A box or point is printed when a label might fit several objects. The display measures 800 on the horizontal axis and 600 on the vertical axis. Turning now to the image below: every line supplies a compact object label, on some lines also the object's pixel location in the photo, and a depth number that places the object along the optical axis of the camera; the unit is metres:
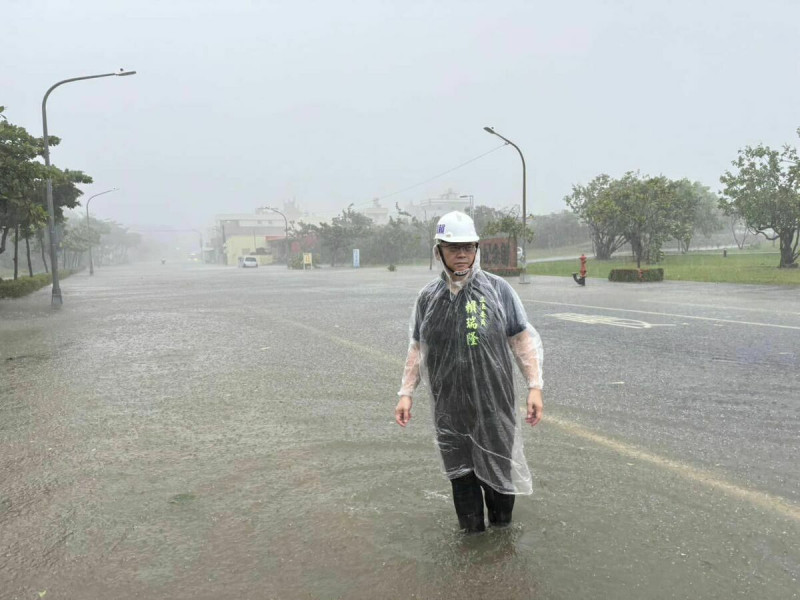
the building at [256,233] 90.00
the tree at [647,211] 30.17
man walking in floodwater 2.76
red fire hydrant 22.63
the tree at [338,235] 62.62
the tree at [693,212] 39.28
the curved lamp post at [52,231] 18.78
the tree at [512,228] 30.12
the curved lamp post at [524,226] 25.80
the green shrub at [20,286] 21.72
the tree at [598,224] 45.09
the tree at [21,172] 16.33
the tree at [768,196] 26.03
